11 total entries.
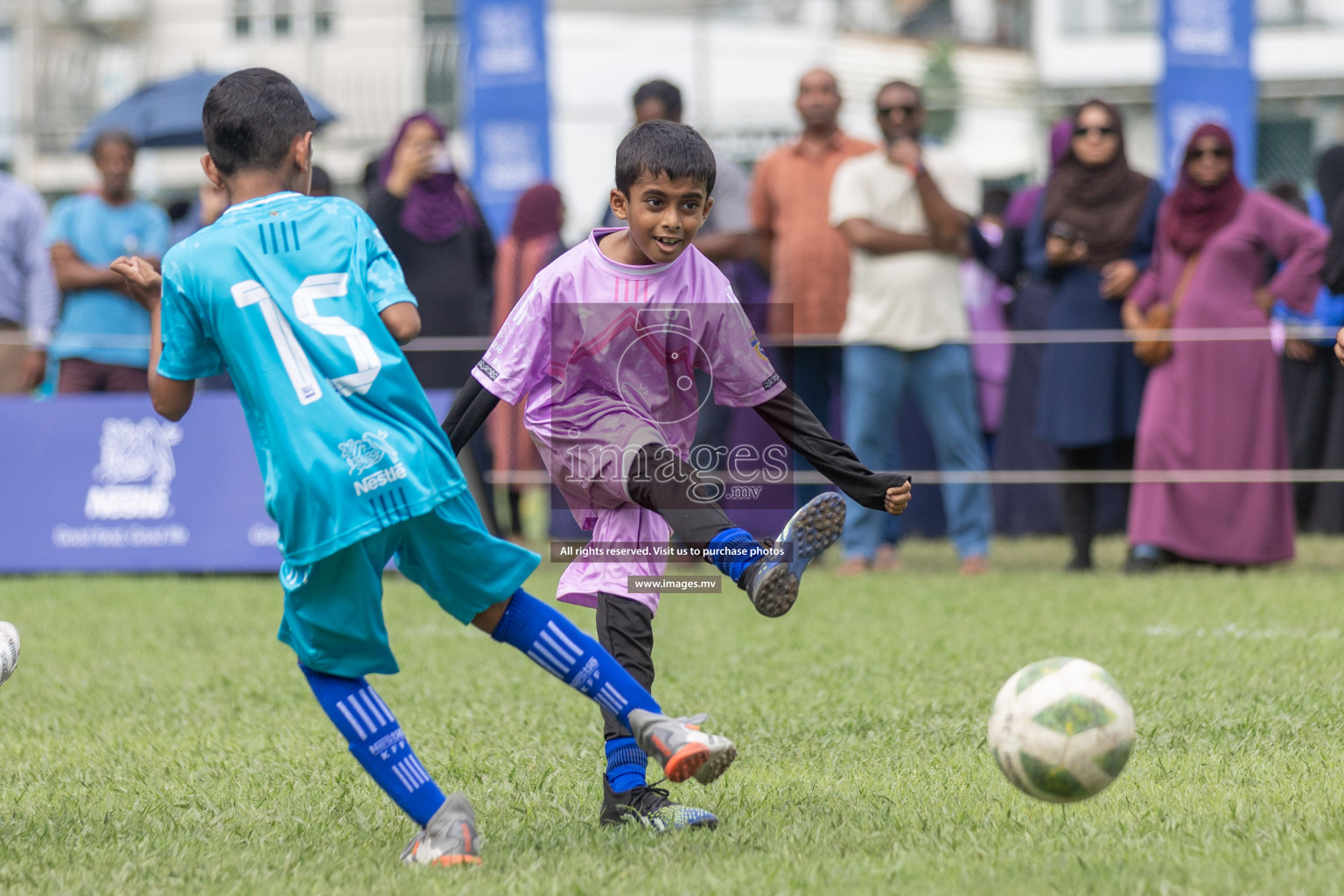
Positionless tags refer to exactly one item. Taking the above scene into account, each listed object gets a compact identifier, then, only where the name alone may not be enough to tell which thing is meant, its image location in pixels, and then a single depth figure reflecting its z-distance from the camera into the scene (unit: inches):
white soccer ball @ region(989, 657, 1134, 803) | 284.5
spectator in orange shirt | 741.3
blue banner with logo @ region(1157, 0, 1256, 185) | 943.2
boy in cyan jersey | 268.4
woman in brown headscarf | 716.7
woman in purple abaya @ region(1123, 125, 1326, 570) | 695.1
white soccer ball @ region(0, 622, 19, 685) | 306.6
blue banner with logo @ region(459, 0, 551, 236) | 1063.0
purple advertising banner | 765.9
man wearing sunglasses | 705.6
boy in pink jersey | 310.5
